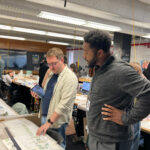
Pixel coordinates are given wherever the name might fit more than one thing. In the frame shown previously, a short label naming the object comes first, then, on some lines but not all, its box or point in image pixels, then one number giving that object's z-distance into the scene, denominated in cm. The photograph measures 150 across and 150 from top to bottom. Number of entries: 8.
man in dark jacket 90
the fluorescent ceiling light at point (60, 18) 376
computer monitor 414
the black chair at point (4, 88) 585
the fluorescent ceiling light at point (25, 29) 627
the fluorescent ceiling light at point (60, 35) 732
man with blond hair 154
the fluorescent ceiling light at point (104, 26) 460
